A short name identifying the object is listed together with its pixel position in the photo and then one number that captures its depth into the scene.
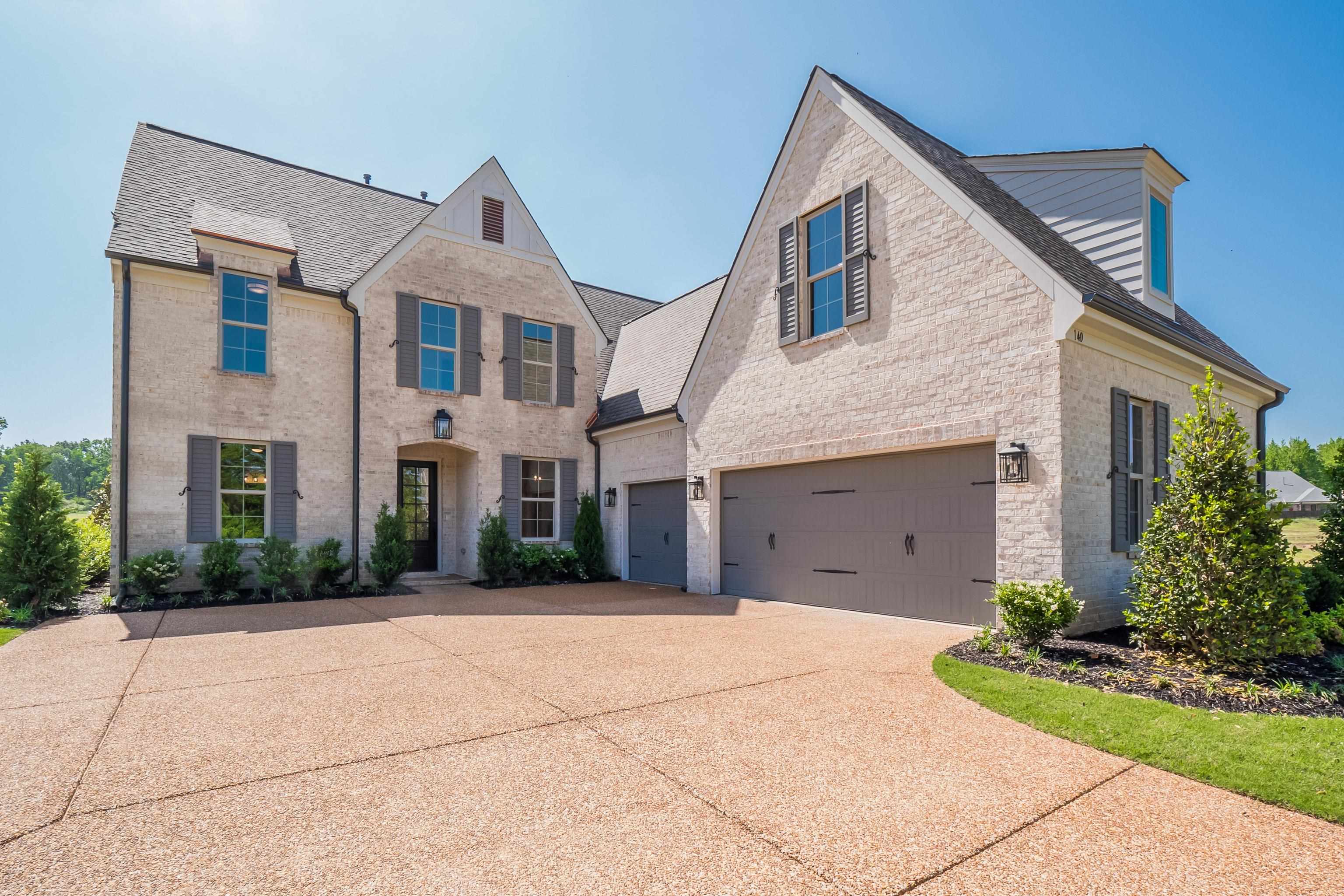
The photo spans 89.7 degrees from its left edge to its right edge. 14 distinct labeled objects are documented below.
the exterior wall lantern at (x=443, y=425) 13.02
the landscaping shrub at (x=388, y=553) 11.94
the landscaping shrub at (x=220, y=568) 10.64
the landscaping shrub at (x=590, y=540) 14.01
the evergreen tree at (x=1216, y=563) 5.42
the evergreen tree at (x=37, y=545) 9.27
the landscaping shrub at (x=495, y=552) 12.86
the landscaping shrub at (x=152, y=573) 10.12
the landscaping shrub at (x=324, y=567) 11.42
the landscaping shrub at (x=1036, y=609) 6.40
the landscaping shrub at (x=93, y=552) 10.68
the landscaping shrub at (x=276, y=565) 10.84
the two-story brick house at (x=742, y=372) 7.78
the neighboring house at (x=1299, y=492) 54.59
